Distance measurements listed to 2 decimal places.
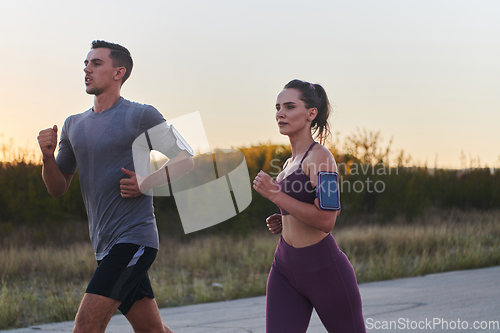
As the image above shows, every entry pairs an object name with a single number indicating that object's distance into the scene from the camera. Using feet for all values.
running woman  18.42
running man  20.53
